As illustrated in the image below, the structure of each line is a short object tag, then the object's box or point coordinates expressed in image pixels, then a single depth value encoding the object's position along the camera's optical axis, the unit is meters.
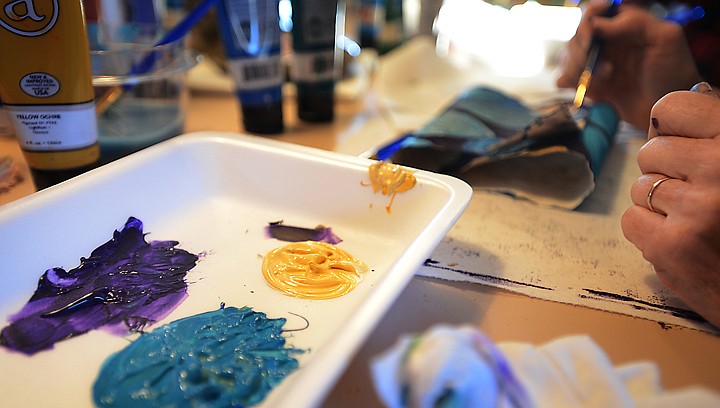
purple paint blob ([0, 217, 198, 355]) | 0.37
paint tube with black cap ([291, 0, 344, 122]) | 0.77
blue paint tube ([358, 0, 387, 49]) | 1.13
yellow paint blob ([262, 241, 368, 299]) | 0.42
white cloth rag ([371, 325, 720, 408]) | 0.22
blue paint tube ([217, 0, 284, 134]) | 0.69
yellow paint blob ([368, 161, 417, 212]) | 0.49
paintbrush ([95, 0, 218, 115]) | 0.64
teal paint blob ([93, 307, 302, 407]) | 0.31
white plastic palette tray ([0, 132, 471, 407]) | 0.32
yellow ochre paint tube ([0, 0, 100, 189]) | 0.45
